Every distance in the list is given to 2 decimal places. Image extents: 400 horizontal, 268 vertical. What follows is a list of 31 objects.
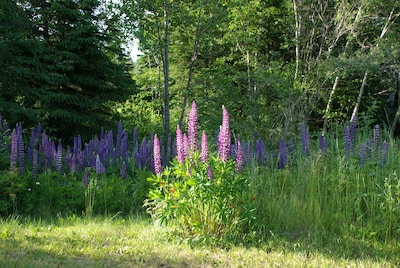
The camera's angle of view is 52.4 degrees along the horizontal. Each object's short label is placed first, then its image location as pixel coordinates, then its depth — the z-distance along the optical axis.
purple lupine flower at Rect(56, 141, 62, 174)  5.74
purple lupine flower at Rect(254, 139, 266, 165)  6.13
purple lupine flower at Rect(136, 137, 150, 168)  6.22
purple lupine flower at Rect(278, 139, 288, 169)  5.96
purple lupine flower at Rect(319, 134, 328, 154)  5.82
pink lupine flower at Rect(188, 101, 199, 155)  3.94
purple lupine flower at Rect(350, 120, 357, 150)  5.83
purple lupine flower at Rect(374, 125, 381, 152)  5.45
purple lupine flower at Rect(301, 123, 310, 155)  5.91
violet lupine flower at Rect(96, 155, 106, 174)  5.55
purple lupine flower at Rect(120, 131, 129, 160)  6.46
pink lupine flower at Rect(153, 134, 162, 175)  4.23
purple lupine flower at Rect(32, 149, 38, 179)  5.37
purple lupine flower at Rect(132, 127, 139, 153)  7.15
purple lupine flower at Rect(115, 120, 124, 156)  6.66
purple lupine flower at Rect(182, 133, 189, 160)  3.97
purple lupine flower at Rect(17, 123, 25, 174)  5.33
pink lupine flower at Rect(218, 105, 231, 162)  3.86
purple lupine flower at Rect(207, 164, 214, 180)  3.66
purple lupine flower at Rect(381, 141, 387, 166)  5.12
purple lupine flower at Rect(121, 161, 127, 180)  5.64
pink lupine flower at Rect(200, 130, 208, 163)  3.85
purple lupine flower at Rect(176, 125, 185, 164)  3.96
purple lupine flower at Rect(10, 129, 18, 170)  5.20
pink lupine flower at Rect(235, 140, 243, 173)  4.09
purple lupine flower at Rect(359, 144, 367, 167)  5.14
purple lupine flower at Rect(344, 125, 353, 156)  5.31
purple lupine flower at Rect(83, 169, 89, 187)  5.21
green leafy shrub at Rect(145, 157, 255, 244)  3.74
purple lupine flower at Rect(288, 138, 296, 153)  6.62
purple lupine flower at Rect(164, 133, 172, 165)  6.33
